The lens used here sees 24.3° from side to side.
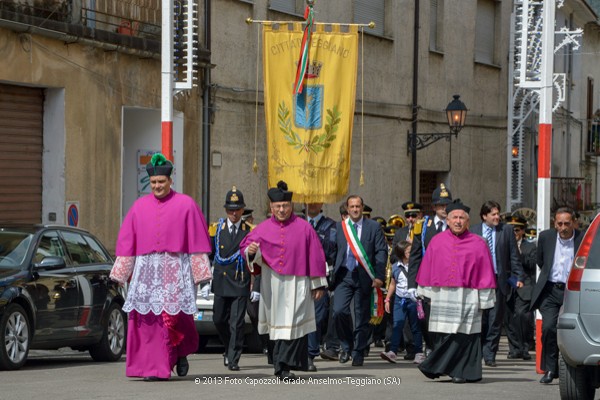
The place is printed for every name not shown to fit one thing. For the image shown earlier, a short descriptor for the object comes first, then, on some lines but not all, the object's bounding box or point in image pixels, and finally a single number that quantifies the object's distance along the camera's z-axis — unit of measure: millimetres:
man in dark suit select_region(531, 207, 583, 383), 13109
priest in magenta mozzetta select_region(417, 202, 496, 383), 12953
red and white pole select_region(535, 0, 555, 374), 14258
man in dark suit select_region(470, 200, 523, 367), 15992
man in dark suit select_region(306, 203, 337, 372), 15508
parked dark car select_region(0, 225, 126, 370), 13539
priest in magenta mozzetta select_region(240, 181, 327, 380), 12891
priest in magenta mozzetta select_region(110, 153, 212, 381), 12383
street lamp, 26891
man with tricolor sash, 15289
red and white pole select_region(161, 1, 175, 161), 14688
